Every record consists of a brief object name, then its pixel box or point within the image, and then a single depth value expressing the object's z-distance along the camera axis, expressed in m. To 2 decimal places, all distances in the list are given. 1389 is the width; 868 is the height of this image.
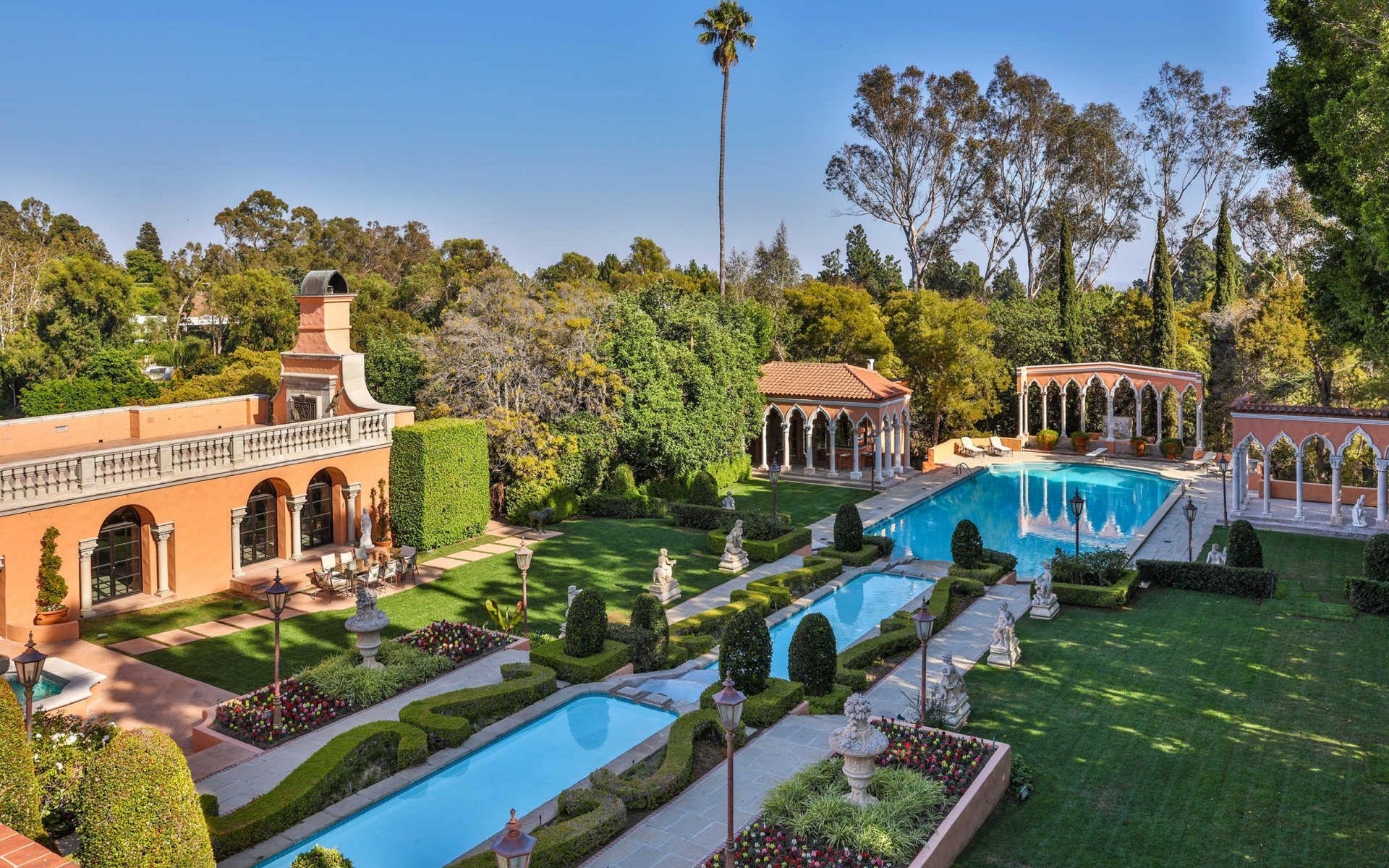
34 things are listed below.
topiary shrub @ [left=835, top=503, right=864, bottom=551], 25.03
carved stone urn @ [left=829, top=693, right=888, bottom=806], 11.10
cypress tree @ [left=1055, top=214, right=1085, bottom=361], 46.75
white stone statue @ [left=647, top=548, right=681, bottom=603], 21.59
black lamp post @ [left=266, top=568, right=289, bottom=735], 13.79
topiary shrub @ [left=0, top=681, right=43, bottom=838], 8.31
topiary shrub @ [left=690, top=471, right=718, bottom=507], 29.25
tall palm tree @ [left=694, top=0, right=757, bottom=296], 41.72
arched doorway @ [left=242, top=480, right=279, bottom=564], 22.52
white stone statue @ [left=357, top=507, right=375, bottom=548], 22.88
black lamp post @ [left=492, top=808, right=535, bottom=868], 7.20
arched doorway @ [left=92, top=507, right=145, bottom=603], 19.55
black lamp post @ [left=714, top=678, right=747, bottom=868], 9.54
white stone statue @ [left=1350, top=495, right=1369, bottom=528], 28.12
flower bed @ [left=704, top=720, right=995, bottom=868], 10.48
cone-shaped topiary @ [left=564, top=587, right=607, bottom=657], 16.72
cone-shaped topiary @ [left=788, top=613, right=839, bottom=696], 15.51
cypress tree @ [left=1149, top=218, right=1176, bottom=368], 43.53
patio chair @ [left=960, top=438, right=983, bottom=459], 42.31
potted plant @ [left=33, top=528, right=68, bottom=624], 17.45
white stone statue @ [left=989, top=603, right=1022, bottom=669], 17.39
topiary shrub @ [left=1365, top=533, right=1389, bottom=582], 20.66
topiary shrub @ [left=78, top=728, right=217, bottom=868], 8.09
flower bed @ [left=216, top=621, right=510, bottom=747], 13.87
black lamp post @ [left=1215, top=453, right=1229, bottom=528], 28.83
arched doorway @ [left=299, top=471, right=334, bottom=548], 23.88
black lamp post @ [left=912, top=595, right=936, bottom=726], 13.21
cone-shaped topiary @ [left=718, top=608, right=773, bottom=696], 14.98
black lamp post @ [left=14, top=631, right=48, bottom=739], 10.76
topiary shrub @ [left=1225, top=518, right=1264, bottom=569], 21.95
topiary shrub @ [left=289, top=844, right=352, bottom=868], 9.07
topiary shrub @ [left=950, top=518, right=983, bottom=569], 23.23
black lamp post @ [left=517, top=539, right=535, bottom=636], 17.45
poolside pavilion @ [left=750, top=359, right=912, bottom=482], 37.41
